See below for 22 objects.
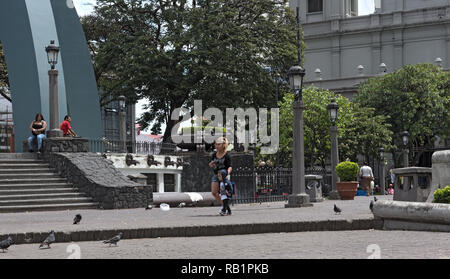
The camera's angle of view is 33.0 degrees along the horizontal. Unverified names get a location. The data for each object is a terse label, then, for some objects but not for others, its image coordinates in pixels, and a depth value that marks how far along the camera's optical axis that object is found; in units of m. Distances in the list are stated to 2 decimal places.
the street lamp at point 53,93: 23.86
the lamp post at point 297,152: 20.38
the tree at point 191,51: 41.03
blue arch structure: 29.91
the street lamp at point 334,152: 28.08
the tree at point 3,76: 47.84
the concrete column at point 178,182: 32.06
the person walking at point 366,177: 35.00
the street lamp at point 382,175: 41.09
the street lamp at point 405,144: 41.54
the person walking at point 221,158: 16.00
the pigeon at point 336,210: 15.18
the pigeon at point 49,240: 10.85
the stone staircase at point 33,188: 20.30
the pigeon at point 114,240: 10.73
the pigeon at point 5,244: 10.13
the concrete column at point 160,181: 30.62
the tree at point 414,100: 55.31
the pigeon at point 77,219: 13.58
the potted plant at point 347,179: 27.42
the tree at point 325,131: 48.16
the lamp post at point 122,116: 32.28
